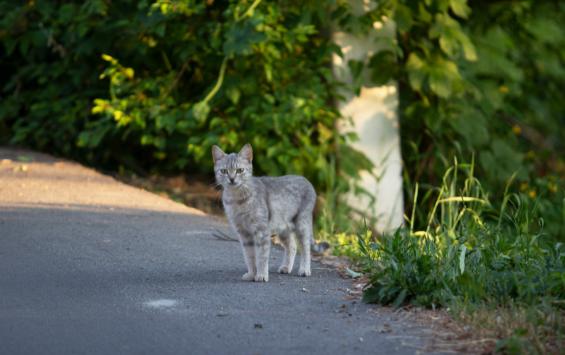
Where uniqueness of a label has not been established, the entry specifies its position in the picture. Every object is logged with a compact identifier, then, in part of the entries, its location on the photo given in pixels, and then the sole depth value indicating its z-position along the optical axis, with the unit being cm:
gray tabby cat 1442
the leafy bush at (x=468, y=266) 1191
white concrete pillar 2355
